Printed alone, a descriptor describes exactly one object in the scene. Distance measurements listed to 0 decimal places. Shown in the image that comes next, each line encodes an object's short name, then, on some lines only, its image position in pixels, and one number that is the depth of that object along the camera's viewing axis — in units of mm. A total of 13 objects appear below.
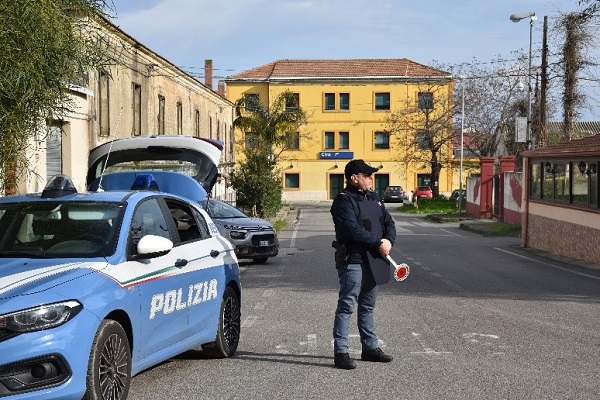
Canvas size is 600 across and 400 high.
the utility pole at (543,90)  36750
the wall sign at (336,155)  84875
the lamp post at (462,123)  56156
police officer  8805
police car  6051
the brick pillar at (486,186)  49812
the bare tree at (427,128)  72000
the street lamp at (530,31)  37906
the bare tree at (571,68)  34375
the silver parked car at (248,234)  21125
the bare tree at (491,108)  70125
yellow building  84250
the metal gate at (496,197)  47756
